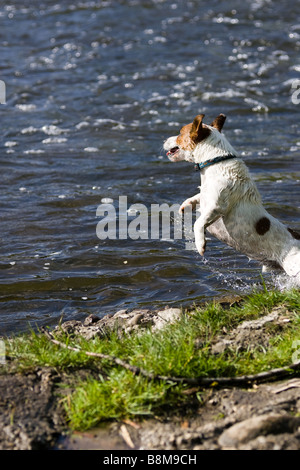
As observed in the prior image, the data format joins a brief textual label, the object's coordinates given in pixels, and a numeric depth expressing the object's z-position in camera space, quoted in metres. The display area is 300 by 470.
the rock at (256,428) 6.31
